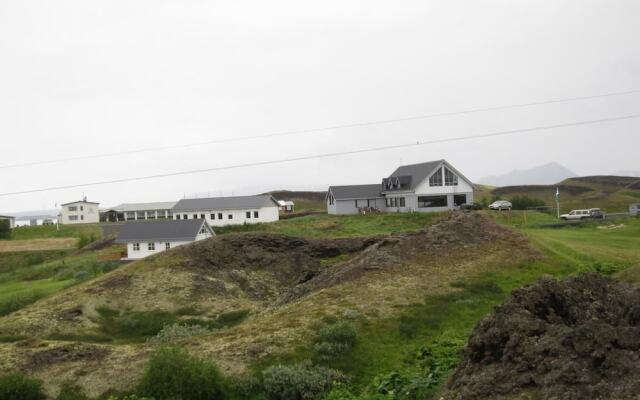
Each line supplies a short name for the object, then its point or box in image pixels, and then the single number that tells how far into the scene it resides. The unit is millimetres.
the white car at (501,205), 76562
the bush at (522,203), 78688
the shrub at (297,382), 19072
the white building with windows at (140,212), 126750
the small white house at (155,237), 65062
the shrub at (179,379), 19016
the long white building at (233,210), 85688
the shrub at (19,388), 19812
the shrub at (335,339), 22578
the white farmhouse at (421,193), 76250
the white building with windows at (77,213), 126375
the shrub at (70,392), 20547
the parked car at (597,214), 67156
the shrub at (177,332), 29400
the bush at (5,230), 96250
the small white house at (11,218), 117250
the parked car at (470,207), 73500
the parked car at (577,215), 68250
